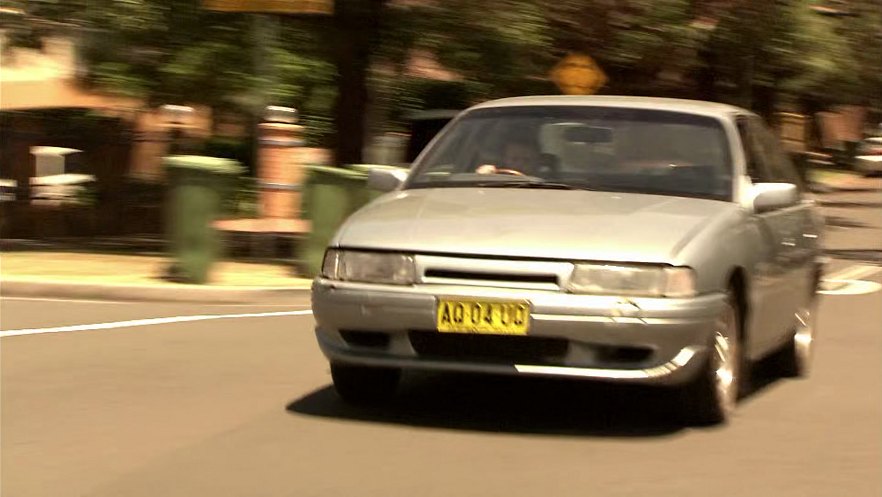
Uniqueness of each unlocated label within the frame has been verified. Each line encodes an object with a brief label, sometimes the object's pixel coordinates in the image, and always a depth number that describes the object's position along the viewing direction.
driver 7.80
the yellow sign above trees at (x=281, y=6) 13.50
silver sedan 6.59
